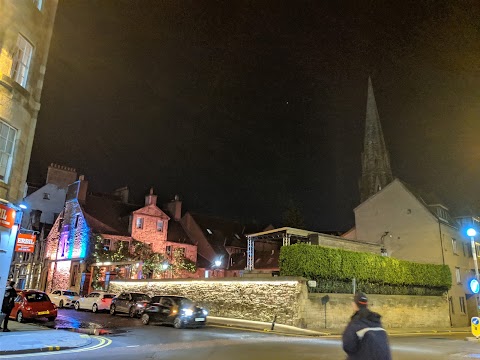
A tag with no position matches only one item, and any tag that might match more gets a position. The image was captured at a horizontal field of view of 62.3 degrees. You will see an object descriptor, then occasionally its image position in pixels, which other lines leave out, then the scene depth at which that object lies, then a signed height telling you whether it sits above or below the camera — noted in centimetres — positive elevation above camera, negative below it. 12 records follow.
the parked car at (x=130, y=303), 2488 -92
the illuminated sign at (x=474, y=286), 1686 +50
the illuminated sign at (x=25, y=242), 1945 +206
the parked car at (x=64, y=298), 3091 -85
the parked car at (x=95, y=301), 2805 -98
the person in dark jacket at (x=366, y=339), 469 -50
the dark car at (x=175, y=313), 1955 -113
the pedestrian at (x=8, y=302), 1568 -66
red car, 2014 -105
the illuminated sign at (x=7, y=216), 1506 +256
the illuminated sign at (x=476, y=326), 1889 -126
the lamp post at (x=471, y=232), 1766 +285
